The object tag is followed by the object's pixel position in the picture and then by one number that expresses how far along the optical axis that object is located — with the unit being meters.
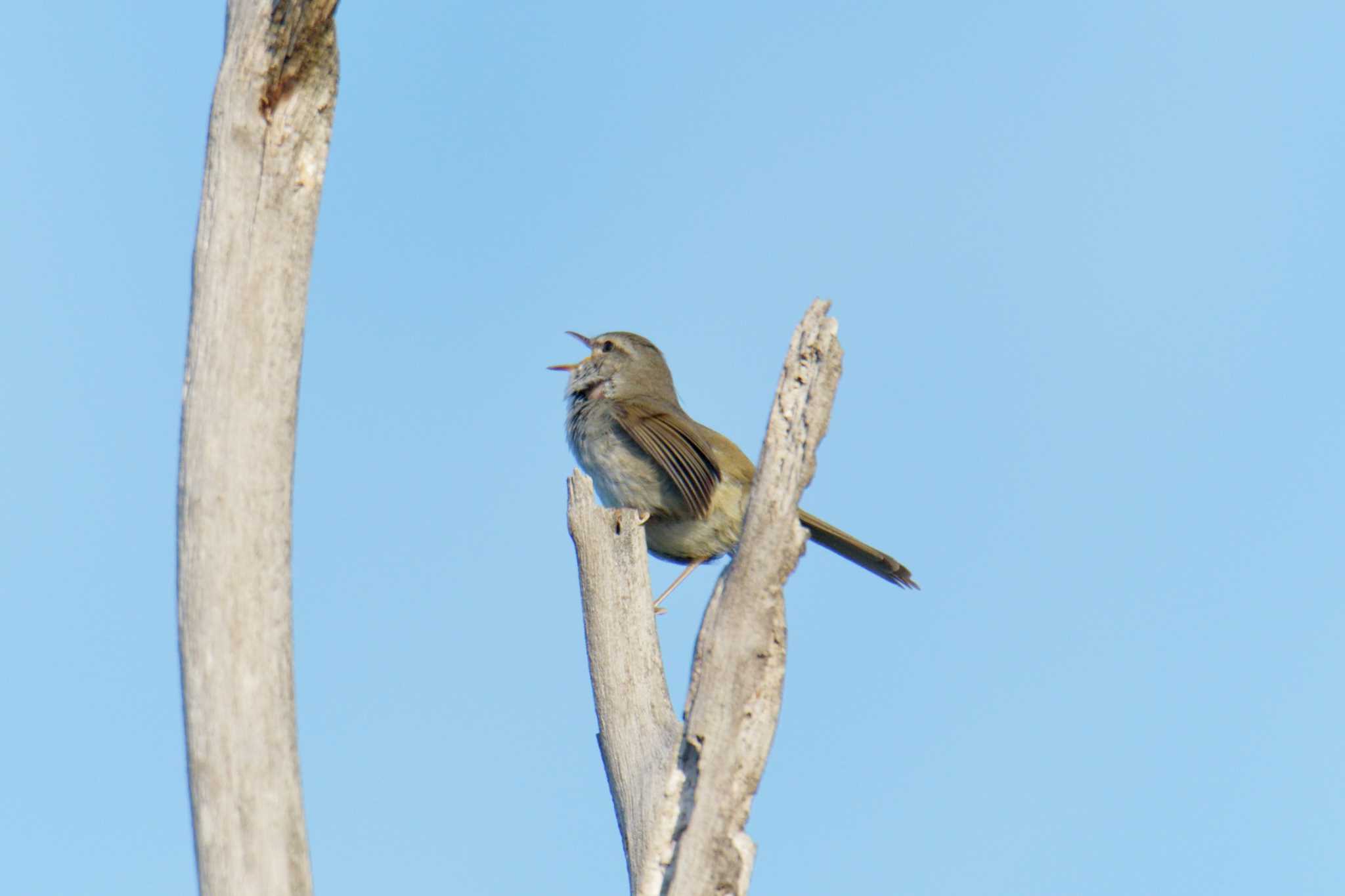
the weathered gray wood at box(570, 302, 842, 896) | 8.59
